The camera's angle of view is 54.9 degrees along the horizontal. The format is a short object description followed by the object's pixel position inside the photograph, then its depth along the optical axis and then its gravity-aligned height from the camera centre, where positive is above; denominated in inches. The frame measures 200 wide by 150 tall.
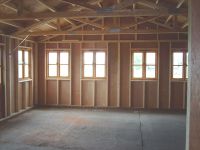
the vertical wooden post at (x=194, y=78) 41.1 -1.7
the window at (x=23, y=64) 272.9 +8.9
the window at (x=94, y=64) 303.8 +9.4
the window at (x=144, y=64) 295.7 +9.3
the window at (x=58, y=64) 309.5 +9.6
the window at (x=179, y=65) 290.0 +7.7
